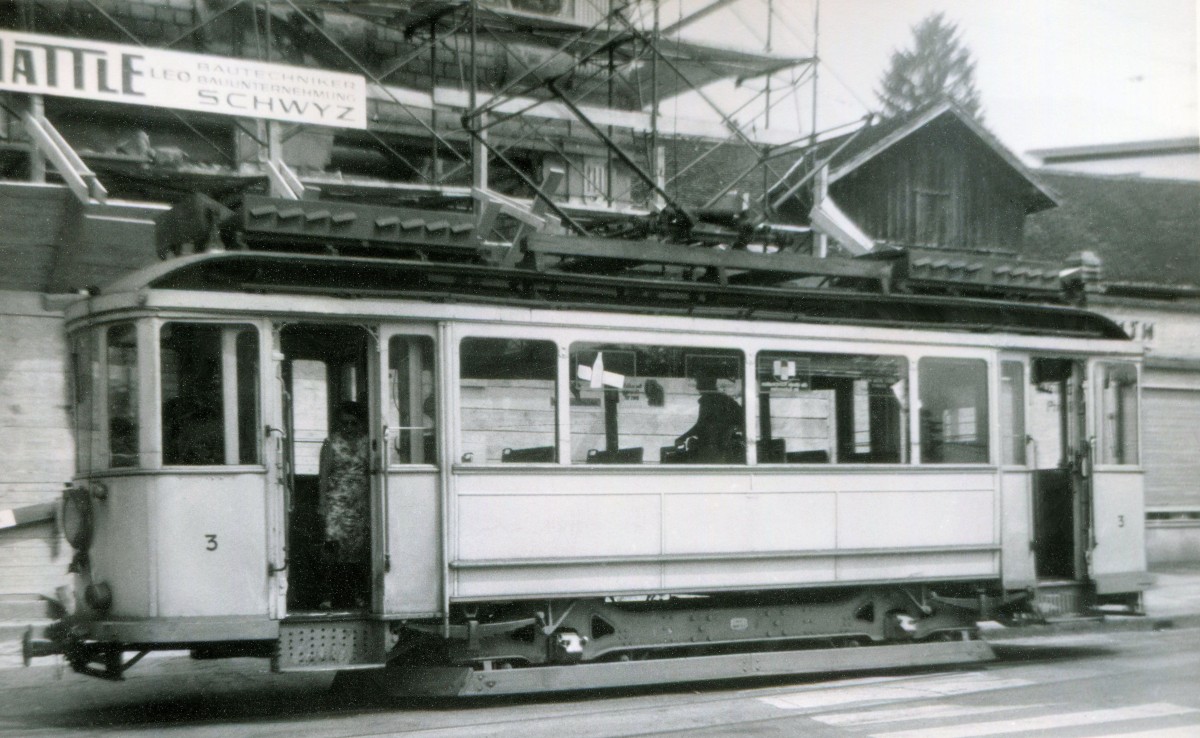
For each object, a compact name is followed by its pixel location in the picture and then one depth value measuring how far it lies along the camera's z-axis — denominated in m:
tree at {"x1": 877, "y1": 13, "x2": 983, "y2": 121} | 23.87
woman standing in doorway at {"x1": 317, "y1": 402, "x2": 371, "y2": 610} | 8.12
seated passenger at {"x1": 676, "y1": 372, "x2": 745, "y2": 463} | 9.02
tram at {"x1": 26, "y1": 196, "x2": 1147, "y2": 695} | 7.70
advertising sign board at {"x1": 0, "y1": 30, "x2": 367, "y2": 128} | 11.59
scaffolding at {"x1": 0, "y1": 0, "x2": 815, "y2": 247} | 13.62
